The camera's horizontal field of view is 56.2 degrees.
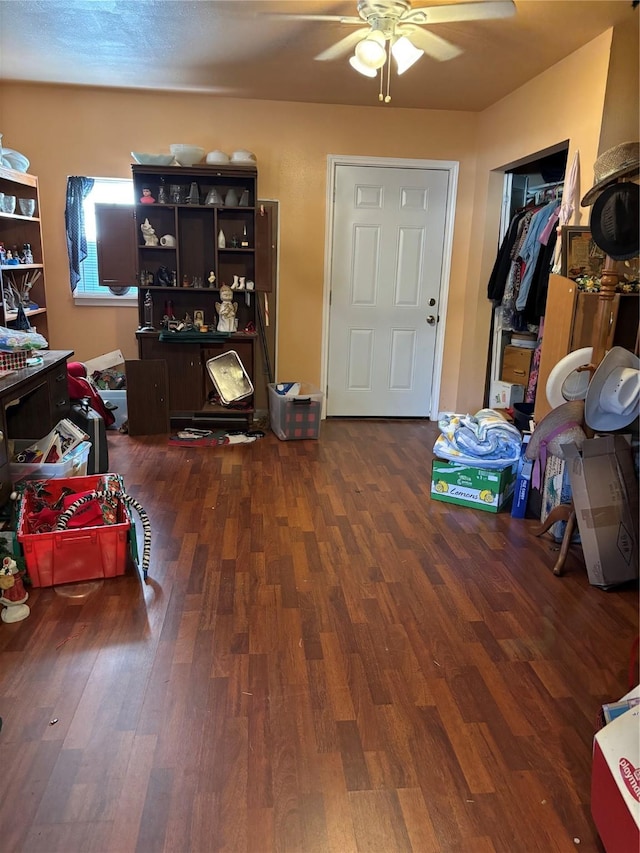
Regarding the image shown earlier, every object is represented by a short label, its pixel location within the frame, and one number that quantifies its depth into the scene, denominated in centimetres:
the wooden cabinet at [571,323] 285
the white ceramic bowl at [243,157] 454
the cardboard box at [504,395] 477
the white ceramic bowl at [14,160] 421
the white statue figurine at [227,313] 477
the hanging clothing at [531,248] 413
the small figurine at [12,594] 231
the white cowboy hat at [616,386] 241
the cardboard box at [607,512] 265
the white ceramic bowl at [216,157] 454
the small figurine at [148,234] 464
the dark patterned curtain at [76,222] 477
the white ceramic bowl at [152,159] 444
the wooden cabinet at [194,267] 461
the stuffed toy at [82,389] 429
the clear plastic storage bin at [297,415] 464
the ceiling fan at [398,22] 253
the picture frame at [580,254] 318
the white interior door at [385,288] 502
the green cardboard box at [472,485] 344
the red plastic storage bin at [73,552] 247
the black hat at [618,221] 258
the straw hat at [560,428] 273
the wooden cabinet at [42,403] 322
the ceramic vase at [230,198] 464
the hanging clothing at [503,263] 456
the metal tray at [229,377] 485
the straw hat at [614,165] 269
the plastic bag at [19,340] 305
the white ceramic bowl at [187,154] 448
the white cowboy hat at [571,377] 283
